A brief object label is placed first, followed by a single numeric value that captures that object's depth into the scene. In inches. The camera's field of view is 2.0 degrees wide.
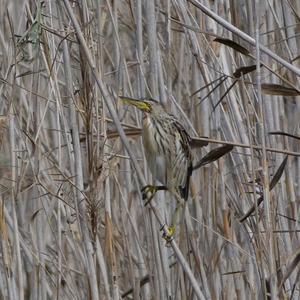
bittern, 572.9
